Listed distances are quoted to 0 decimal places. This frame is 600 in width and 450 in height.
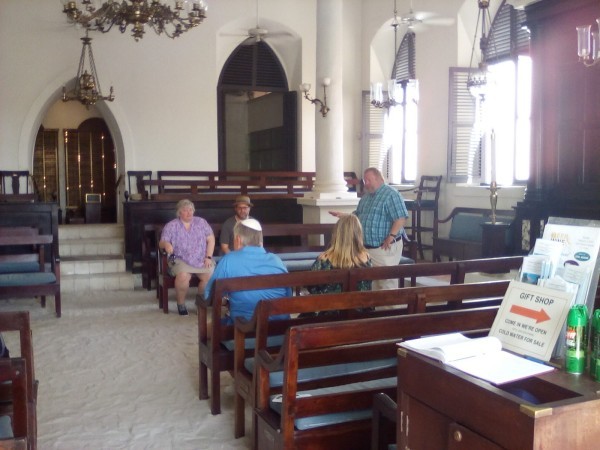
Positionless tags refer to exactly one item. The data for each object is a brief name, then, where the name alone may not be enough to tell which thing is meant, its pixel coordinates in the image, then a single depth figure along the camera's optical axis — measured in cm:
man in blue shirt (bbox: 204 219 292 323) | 371
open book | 162
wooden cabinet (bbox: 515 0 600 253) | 572
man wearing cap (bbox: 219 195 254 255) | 630
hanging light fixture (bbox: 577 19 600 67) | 361
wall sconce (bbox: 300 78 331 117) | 807
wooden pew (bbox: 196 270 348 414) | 350
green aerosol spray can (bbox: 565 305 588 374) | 165
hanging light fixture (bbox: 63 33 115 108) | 937
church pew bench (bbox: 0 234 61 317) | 595
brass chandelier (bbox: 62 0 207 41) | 644
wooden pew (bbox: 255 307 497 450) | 245
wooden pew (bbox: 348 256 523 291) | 380
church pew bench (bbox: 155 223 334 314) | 634
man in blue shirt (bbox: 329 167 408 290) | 553
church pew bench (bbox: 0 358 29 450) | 231
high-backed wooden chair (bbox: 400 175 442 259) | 936
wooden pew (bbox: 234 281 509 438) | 289
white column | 817
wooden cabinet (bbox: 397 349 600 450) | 141
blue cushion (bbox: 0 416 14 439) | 228
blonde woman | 397
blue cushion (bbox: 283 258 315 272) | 630
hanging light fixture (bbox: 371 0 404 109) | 794
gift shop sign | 174
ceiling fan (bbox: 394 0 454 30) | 946
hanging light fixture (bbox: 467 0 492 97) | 699
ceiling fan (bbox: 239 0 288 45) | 1116
